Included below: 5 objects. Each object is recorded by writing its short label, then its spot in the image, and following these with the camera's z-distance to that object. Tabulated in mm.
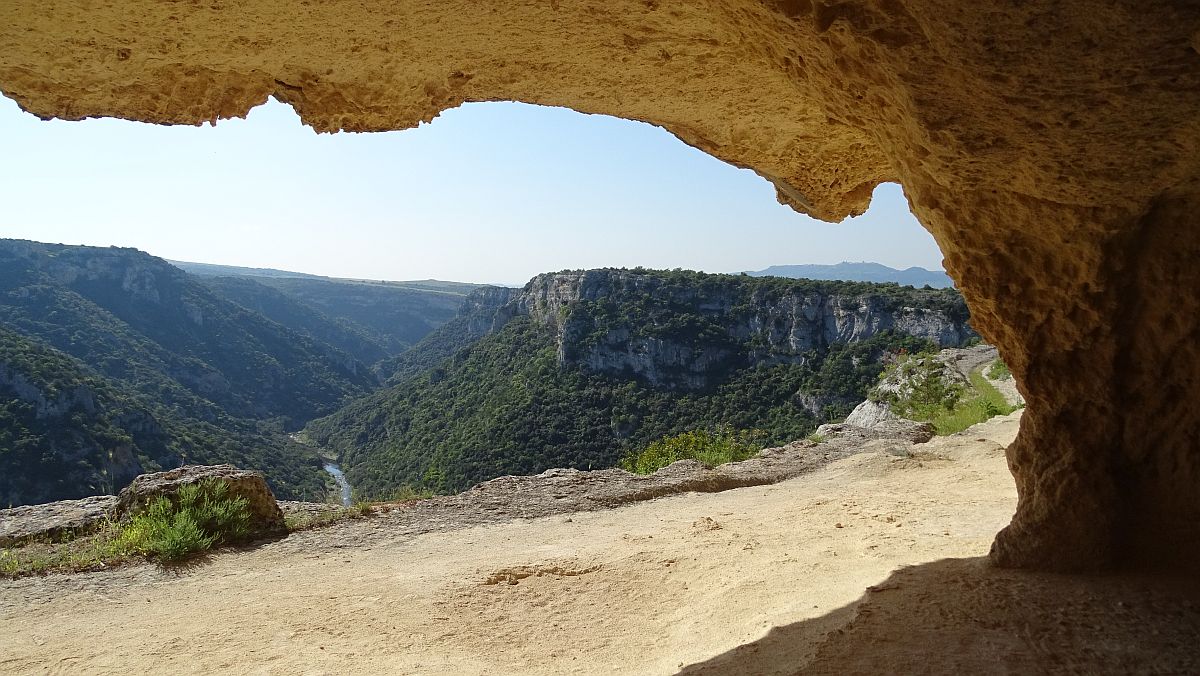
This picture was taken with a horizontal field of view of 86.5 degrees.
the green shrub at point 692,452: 10303
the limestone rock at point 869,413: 13294
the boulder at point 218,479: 6754
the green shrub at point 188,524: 6055
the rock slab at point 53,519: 6551
